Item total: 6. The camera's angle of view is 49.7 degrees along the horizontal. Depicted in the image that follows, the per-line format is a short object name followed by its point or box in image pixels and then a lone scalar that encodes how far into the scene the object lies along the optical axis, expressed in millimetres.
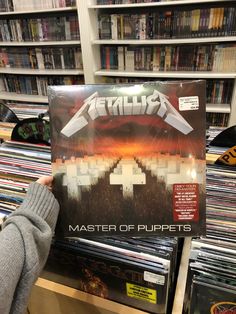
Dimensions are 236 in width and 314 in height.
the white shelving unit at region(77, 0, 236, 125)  1863
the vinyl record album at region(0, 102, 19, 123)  1207
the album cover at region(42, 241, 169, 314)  543
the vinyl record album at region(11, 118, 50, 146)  969
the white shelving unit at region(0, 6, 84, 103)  2200
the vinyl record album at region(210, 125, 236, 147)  894
